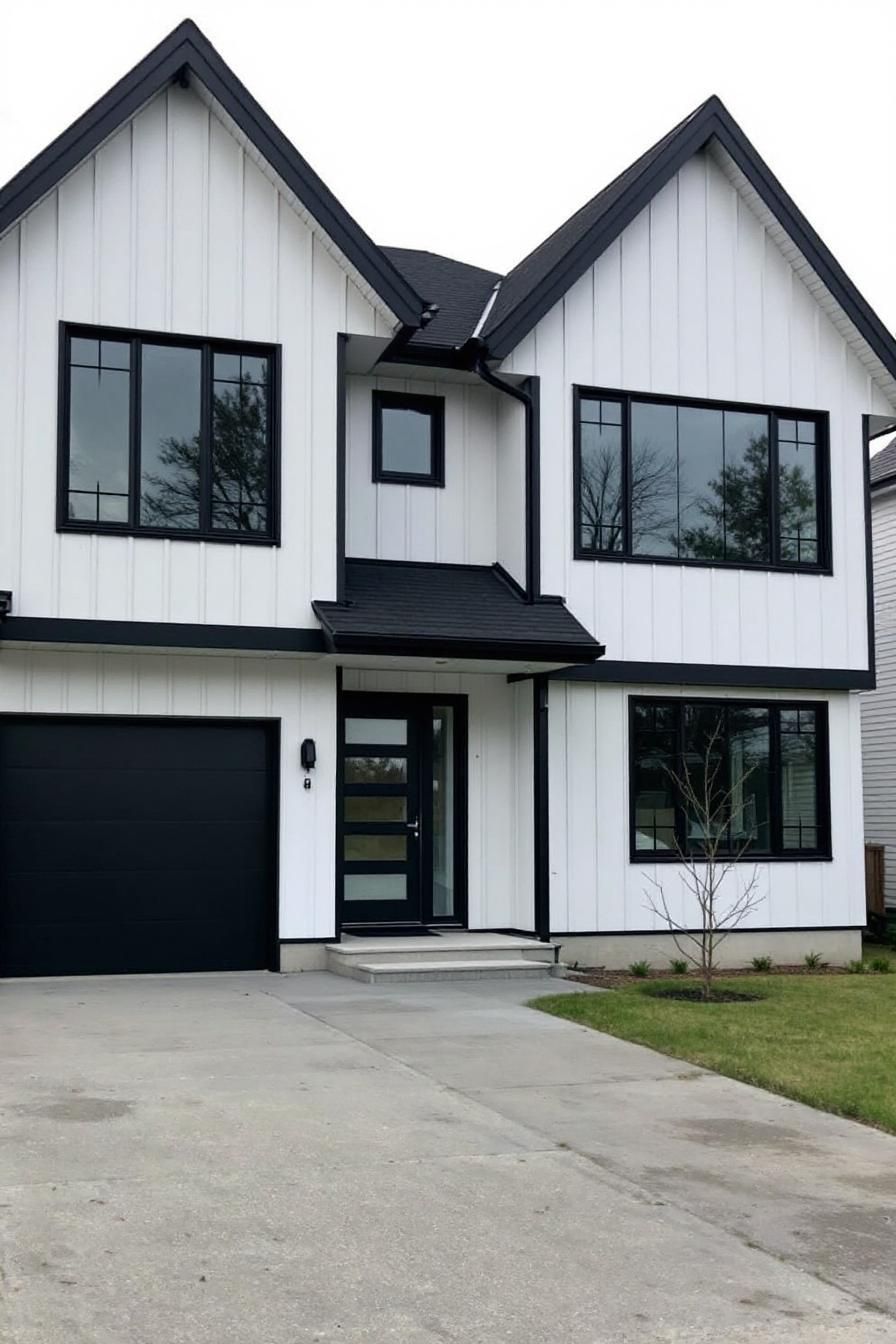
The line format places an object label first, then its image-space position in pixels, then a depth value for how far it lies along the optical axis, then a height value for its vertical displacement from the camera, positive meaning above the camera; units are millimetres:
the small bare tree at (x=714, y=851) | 14625 -567
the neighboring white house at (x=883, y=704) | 20453 +1340
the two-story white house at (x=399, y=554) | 12773 +2396
